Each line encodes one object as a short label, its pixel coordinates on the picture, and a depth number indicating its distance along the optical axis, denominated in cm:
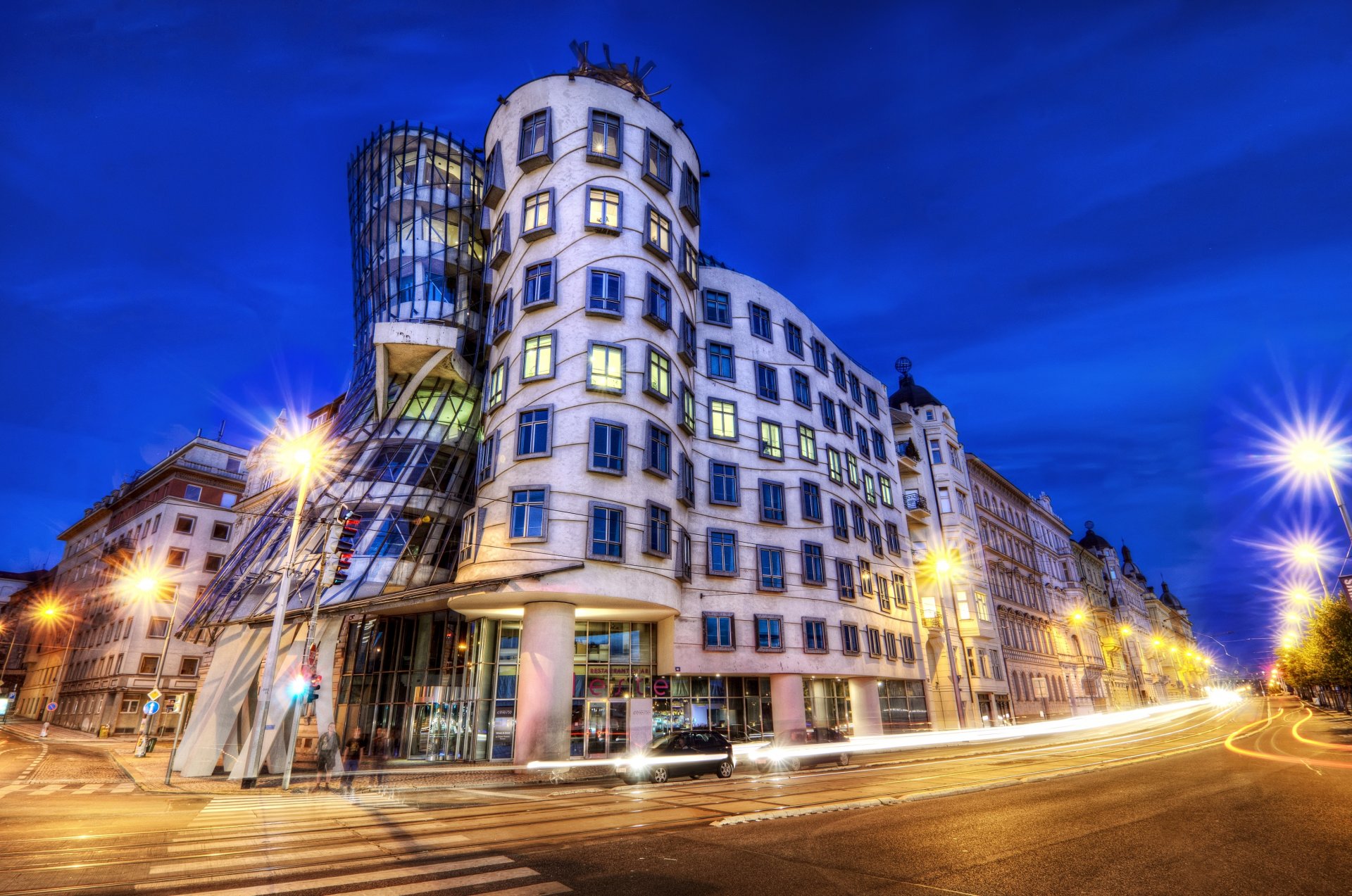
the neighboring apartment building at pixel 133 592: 5991
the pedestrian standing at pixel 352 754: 2889
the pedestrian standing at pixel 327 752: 2555
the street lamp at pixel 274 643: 2036
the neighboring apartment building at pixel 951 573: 4803
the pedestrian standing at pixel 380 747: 3048
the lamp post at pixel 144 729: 3644
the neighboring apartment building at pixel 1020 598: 5753
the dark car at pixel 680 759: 2166
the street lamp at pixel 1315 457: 2183
